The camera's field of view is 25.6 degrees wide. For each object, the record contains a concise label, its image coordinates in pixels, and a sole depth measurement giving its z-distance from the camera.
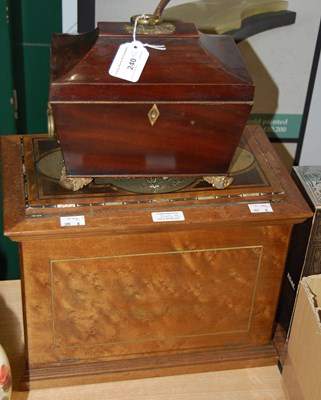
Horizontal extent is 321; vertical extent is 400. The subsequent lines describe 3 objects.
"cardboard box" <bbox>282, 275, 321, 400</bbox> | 1.30
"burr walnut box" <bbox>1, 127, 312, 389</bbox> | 1.30
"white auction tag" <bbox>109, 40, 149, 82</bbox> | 1.21
